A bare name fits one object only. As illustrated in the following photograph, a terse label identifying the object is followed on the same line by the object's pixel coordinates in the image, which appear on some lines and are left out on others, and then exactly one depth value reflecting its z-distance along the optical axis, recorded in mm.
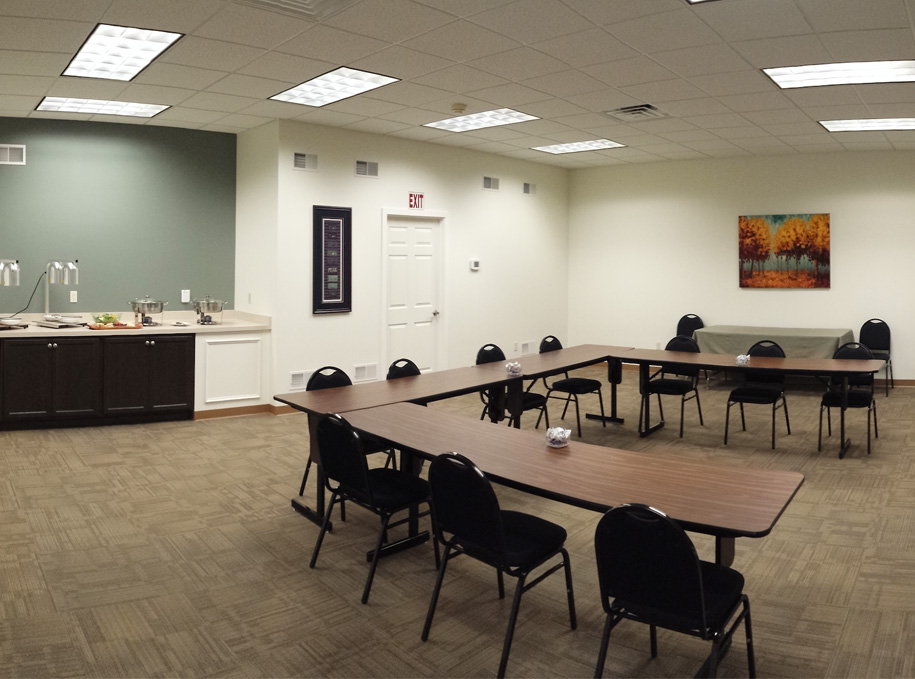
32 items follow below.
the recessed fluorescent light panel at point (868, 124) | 7164
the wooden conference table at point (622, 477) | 2535
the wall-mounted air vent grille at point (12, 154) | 6859
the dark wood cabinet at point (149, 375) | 6730
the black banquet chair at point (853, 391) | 6020
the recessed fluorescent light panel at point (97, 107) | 6445
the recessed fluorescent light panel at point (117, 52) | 4641
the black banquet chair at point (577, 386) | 6469
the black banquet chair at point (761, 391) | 6116
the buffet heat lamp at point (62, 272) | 6984
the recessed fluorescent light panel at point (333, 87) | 5668
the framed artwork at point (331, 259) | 7578
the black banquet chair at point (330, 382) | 4555
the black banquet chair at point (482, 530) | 2668
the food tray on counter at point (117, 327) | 6754
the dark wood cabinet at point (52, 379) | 6387
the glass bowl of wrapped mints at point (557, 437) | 3404
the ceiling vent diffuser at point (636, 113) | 6730
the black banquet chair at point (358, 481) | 3365
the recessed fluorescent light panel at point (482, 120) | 7152
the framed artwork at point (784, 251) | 9359
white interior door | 8344
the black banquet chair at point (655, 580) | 2201
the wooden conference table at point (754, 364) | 5816
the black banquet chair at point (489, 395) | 5945
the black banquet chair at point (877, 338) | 8867
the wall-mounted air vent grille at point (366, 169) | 7879
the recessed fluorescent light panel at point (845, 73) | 5320
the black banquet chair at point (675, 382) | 6543
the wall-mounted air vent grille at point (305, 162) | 7348
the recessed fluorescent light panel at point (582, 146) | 8771
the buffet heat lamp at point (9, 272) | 6668
